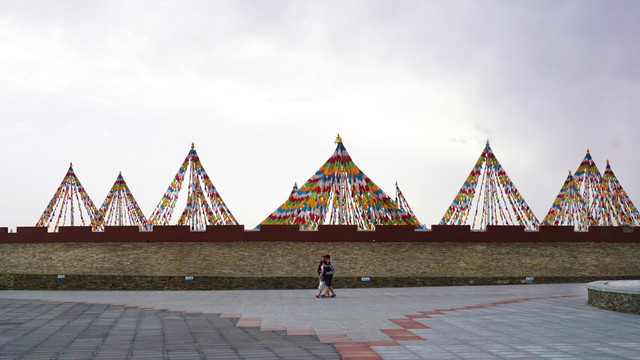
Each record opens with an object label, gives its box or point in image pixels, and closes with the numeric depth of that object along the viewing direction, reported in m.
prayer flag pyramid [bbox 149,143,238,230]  38.16
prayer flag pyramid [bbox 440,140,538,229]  37.47
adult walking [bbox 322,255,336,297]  20.23
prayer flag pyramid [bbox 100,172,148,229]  45.66
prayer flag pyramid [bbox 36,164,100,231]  42.94
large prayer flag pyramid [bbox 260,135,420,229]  33.25
